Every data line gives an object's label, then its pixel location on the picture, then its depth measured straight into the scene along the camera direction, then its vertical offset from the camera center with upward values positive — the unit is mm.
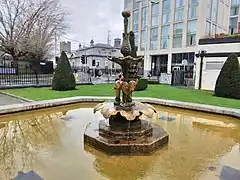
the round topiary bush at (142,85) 14297 -776
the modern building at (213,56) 14738 +1359
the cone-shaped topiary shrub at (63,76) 13320 -245
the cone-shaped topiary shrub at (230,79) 11758 -246
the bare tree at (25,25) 21875 +5058
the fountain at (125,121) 4309 -1044
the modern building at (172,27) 32344 +7790
